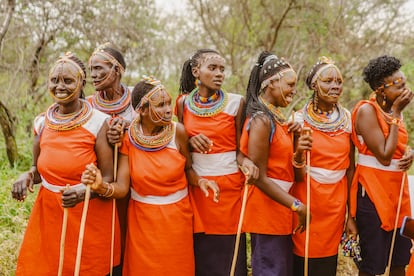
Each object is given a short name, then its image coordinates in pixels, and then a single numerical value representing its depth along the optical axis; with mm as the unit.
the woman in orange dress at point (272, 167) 2838
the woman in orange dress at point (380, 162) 3107
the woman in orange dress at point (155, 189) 2895
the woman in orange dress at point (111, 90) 3218
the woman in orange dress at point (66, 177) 2709
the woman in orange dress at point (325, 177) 3066
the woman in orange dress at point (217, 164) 3225
